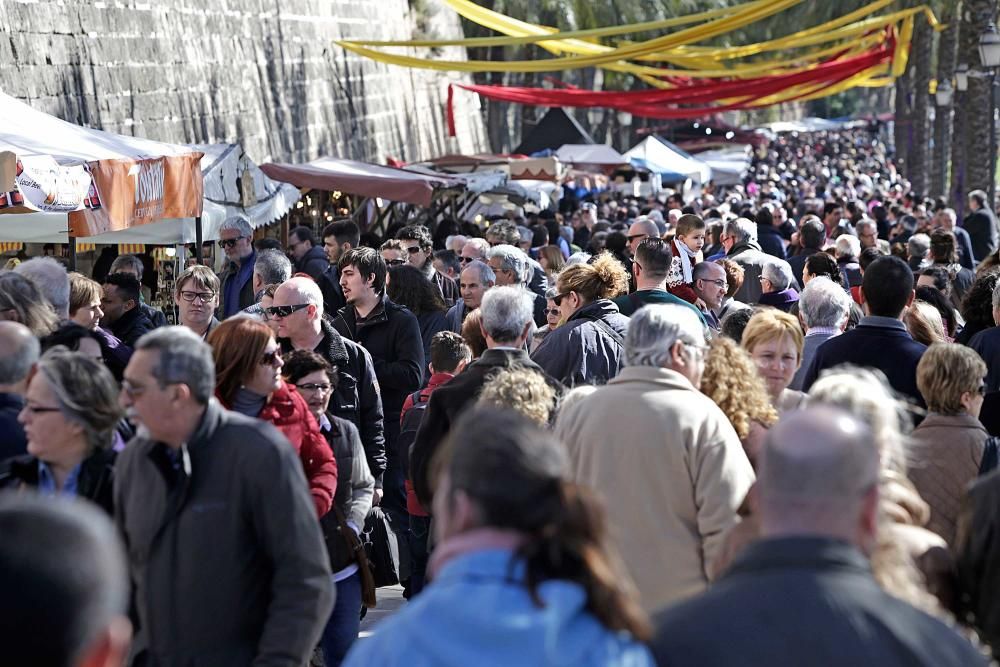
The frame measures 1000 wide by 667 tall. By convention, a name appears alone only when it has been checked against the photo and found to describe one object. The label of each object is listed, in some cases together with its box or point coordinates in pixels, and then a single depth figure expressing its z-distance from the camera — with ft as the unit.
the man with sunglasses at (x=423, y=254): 75.10
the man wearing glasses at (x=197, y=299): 51.37
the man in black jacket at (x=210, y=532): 25.22
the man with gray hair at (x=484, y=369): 38.73
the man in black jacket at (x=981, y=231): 116.57
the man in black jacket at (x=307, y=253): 75.46
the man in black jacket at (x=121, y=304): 52.60
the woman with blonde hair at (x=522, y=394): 35.35
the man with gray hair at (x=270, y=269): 53.88
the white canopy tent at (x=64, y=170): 50.60
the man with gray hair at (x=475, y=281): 60.13
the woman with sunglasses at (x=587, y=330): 45.52
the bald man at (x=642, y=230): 70.23
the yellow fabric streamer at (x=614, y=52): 110.63
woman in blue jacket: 15.47
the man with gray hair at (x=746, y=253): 69.41
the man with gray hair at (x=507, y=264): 63.16
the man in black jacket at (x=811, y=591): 17.39
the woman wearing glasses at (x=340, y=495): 35.29
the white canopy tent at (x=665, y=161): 208.74
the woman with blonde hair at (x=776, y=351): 40.19
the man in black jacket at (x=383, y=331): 51.52
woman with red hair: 32.78
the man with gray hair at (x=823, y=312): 48.78
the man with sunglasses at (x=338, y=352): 43.09
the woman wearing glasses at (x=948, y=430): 34.45
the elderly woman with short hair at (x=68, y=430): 27.22
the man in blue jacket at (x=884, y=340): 43.62
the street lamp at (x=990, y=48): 130.93
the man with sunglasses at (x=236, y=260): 70.85
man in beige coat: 29.19
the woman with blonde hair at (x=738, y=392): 33.17
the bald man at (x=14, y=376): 29.86
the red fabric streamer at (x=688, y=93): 158.92
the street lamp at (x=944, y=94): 220.23
